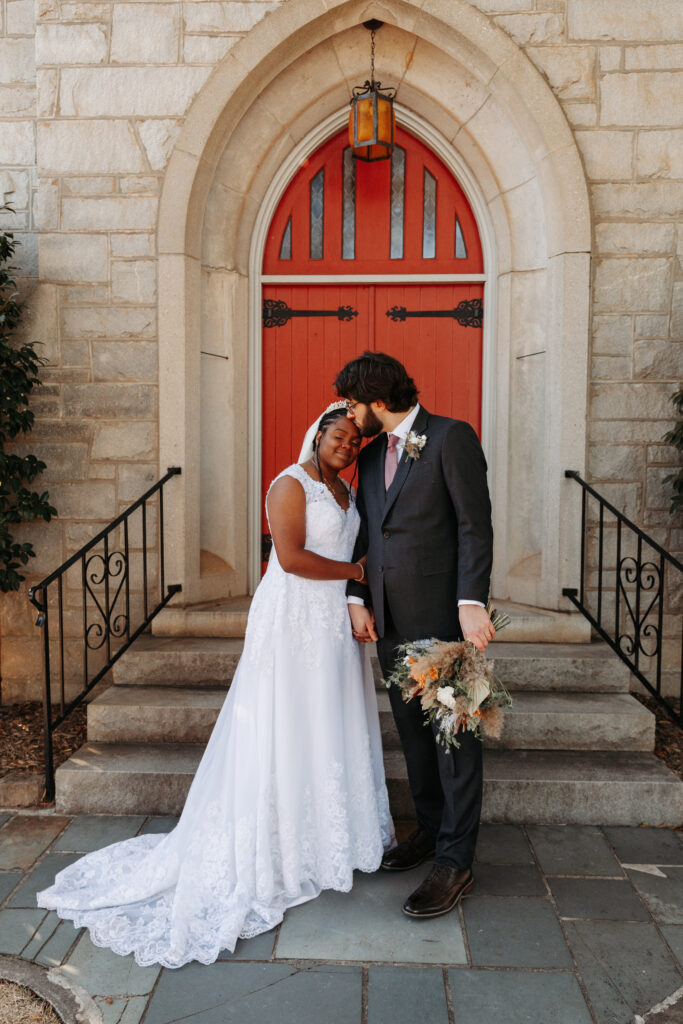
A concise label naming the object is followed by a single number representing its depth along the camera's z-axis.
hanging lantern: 4.68
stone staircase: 3.56
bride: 2.80
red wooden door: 5.13
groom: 2.79
